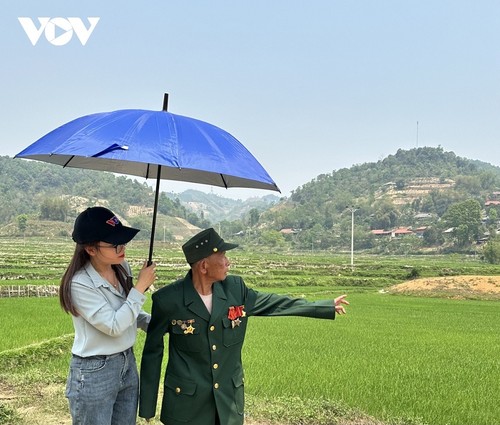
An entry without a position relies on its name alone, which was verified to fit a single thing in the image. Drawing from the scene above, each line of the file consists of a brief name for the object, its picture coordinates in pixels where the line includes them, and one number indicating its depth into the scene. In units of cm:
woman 223
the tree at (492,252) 5222
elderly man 241
